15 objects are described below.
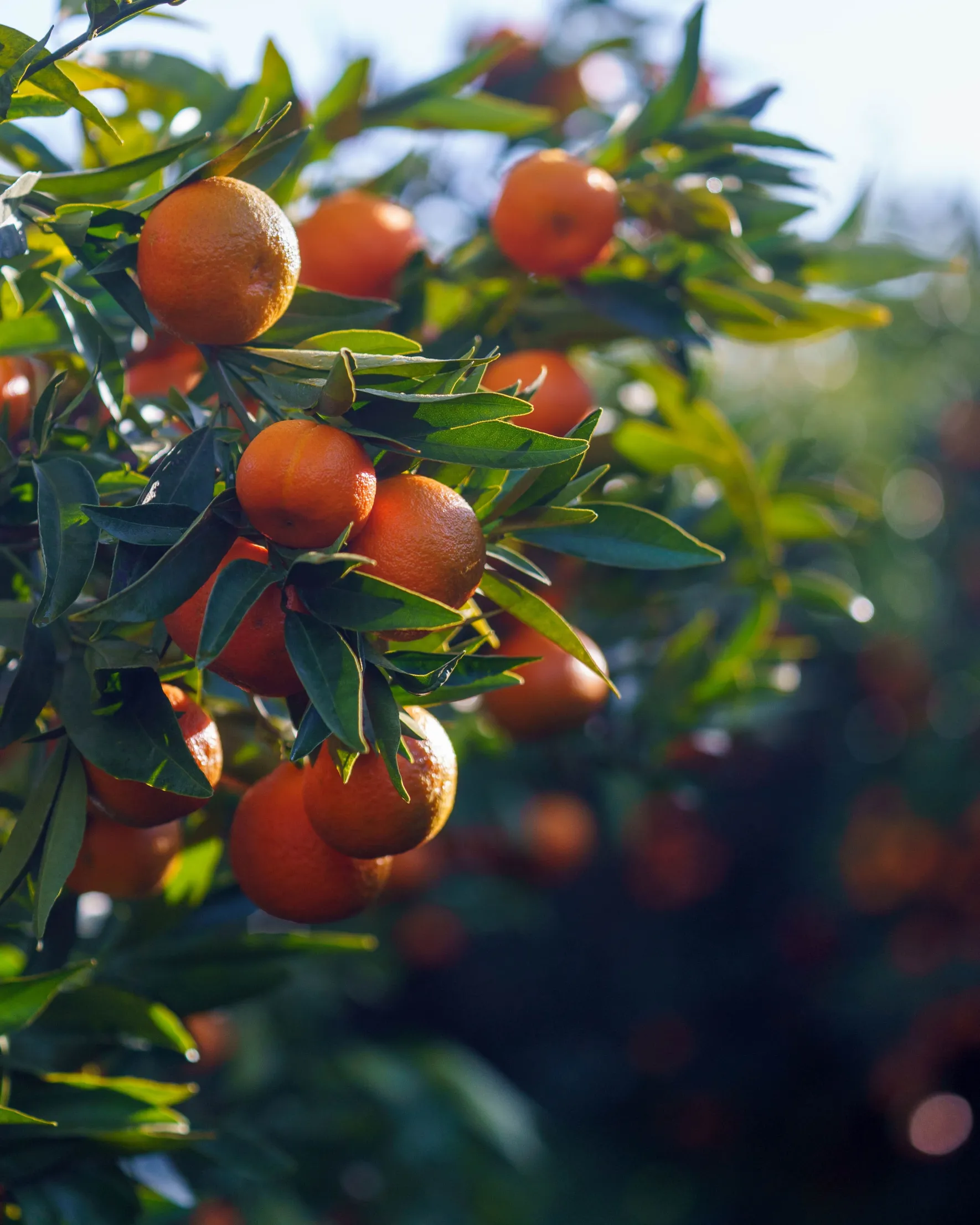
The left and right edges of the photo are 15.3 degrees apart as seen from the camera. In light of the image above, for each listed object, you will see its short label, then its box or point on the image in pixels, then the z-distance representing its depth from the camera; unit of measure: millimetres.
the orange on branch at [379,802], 1348
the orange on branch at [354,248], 1553
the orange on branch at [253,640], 1327
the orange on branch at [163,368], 1529
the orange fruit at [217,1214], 2177
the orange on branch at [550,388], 1538
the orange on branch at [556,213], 1517
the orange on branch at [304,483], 1300
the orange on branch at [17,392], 1457
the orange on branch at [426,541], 1315
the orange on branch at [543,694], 1538
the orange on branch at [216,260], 1340
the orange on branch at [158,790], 1365
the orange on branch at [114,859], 1413
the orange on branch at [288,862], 1393
